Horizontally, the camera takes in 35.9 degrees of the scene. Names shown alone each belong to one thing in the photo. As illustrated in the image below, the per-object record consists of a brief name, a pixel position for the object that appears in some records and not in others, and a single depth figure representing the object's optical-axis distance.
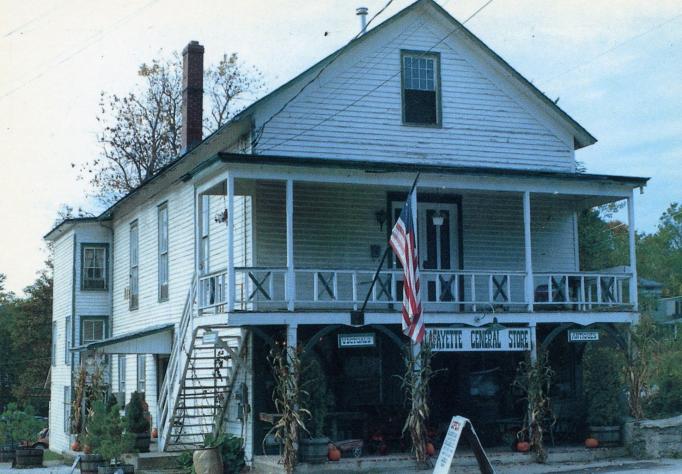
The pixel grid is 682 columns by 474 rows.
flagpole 19.81
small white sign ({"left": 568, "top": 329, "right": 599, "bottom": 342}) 22.27
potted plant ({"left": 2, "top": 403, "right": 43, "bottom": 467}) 26.47
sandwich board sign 15.45
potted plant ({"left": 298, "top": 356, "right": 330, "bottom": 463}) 19.33
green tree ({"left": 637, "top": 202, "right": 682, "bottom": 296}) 70.18
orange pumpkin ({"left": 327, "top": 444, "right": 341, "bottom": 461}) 19.66
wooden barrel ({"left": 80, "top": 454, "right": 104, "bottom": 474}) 22.11
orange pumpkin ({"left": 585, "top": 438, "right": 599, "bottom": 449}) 21.45
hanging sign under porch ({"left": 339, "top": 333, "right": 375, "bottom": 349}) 20.52
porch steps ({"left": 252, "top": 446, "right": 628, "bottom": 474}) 19.55
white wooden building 21.20
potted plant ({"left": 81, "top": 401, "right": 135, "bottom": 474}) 20.91
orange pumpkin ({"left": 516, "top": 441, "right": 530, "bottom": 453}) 21.06
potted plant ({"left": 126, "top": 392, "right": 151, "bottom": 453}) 24.84
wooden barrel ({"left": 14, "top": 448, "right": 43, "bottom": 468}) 26.44
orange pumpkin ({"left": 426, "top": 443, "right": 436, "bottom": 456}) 20.30
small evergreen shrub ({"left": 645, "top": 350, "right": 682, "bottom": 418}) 29.48
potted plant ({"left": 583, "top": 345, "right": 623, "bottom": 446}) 21.64
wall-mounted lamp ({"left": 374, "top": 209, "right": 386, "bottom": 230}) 23.39
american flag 19.19
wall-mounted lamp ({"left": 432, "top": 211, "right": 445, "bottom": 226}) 23.03
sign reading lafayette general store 21.00
